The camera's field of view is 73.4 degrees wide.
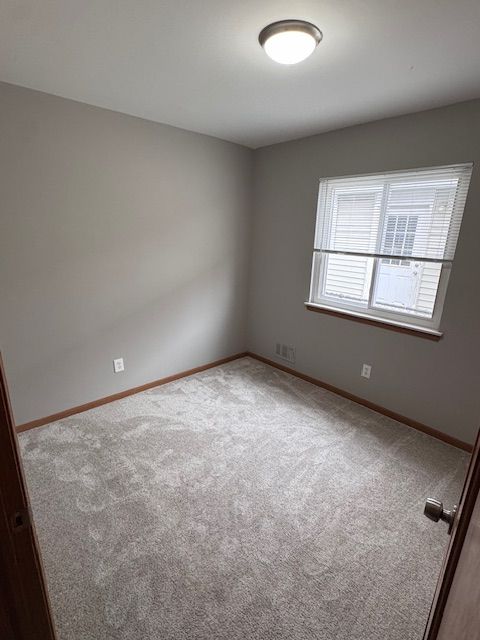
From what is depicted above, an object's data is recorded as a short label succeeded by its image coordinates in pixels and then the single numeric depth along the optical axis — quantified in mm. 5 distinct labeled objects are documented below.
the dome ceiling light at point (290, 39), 1359
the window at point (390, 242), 2271
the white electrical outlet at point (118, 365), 2797
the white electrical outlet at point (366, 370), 2787
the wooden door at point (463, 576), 556
